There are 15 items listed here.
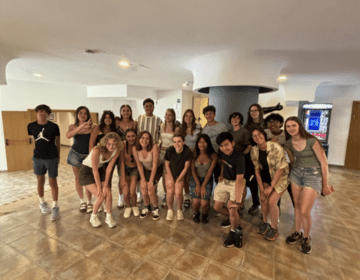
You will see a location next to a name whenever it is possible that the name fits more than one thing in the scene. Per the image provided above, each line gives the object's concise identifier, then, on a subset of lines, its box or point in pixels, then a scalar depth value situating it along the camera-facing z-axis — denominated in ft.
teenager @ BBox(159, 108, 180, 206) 10.23
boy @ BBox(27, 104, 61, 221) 9.12
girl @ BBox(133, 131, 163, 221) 9.20
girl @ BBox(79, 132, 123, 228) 8.48
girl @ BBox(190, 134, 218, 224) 8.83
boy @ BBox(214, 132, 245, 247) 7.71
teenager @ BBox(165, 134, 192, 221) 8.93
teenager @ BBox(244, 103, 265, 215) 9.18
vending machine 20.16
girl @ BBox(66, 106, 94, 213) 9.18
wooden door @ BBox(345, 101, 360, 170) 19.57
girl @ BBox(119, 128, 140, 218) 9.55
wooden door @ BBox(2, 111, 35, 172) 18.71
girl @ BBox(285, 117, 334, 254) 7.06
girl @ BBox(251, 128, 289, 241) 7.61
